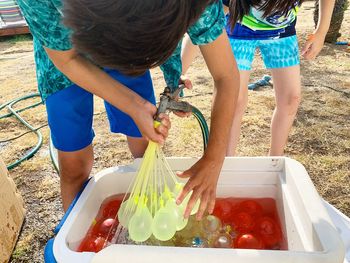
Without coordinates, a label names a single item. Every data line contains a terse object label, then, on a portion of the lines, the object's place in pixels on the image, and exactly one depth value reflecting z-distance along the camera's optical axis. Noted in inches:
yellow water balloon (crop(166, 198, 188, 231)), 45.3
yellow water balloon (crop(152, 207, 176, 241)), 44.1
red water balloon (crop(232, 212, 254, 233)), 53.8
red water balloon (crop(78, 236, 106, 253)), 48.2
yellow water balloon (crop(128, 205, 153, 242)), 44.6
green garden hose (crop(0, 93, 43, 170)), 89.4
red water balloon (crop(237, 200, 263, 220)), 55.6
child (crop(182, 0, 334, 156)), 64.7
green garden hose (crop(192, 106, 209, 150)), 52.9
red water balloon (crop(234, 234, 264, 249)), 49.1
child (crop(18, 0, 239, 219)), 29.7
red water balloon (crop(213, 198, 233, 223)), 55.2
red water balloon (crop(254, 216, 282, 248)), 50.9
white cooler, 36.4
